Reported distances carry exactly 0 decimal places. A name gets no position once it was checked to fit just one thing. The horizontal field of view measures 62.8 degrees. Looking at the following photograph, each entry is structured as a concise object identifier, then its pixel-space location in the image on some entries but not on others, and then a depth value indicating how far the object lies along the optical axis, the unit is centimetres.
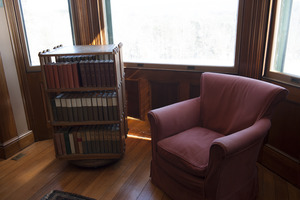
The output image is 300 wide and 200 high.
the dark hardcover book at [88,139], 233
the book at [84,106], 221
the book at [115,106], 221
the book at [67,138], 232
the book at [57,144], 232
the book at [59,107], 221
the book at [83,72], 212
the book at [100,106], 221
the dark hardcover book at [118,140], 233
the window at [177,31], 243
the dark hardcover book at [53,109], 223
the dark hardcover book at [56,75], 211
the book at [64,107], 221
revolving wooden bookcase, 213
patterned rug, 204
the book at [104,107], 221
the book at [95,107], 221
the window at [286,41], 198
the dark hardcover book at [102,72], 212
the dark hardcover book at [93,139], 233
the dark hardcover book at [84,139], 233
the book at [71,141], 232
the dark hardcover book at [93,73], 212
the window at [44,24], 260
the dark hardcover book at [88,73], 212
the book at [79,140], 233
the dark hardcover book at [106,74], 213
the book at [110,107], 222
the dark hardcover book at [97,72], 212
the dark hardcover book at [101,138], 233
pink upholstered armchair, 160
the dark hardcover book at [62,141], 232
